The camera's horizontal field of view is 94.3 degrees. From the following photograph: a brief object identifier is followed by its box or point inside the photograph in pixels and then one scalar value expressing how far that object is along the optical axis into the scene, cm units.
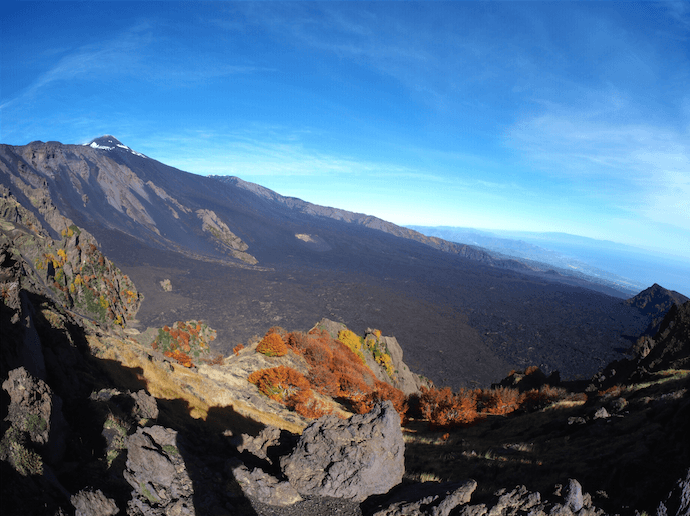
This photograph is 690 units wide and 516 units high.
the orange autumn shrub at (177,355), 1911
